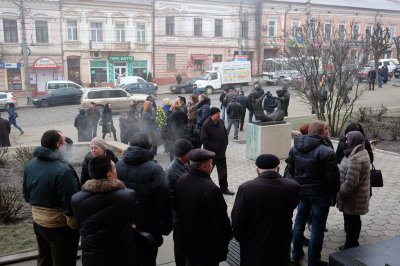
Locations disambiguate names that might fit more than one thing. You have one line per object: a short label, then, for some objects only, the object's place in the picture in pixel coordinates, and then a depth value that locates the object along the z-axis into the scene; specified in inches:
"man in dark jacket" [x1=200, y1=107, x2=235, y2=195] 300.0
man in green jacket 159.8
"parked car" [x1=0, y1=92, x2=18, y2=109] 1000.2
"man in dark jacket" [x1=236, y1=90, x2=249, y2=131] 612.7
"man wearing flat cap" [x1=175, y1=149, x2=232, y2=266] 146.9
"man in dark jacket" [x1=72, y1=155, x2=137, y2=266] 135.6
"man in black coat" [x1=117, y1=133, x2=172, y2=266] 158.1
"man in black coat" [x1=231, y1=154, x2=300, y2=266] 145.8
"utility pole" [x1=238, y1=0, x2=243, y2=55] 1529.3
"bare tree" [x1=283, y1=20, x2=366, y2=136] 498.3
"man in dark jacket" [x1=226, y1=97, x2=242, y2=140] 532.4
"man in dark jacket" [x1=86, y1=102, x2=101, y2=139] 565.9
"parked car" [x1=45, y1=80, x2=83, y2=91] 1138.0
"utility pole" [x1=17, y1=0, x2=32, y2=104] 1120.8
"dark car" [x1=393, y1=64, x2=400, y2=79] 1445.6
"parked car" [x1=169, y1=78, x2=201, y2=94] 1257.5
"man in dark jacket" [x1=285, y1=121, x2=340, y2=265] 185.9
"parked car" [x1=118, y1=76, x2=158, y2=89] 1239.5
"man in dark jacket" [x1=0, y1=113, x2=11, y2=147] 503.4
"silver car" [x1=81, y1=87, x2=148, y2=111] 936.3
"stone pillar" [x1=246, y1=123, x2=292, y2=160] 404.5
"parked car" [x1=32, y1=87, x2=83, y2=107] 1063.0
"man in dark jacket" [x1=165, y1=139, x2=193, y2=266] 162.1
